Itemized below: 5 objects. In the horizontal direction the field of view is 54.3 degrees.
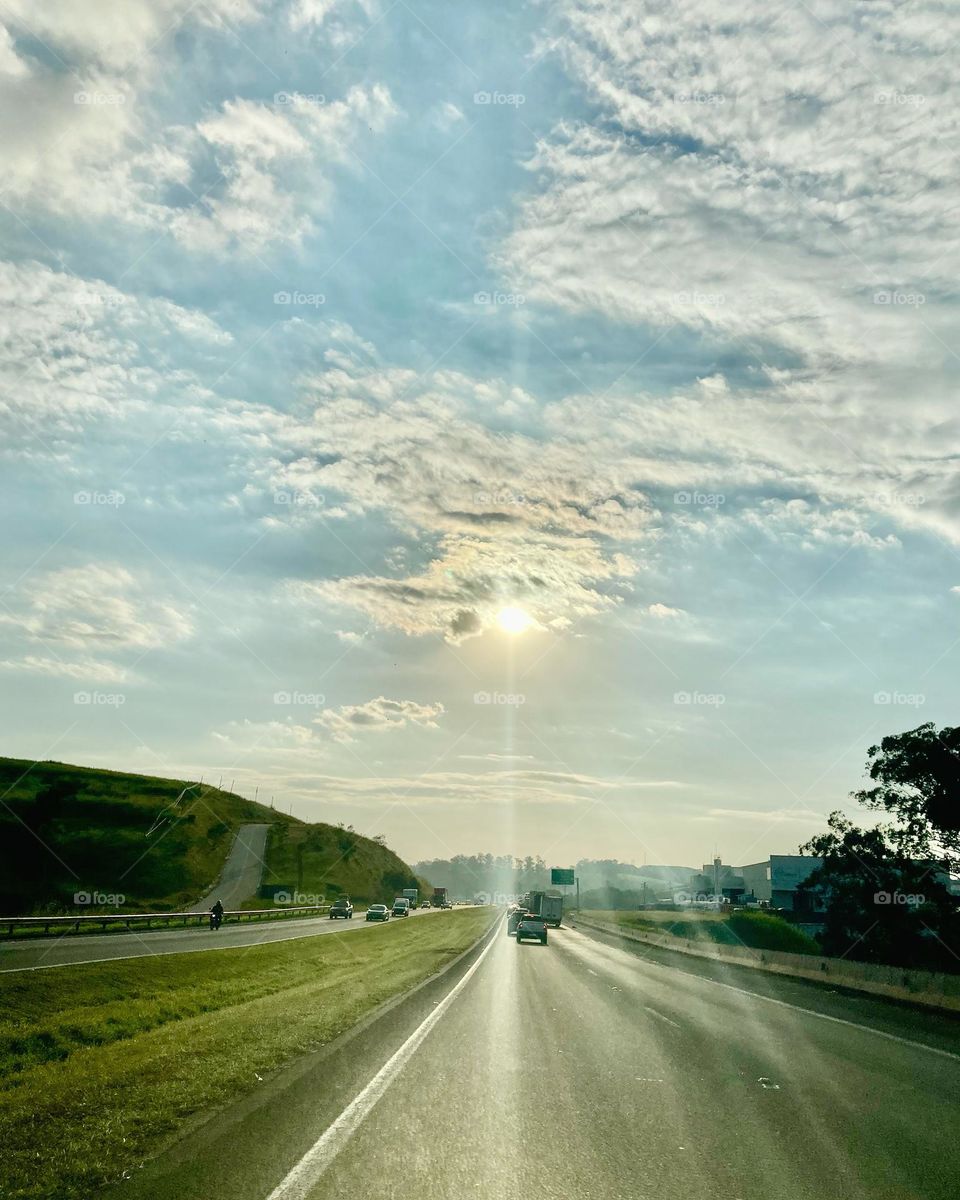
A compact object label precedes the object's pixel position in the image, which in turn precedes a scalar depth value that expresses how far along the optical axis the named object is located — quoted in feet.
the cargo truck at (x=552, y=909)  303.07
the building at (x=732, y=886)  577.02
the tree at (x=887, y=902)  168.55
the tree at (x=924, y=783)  163.02
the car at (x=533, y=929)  187.42
